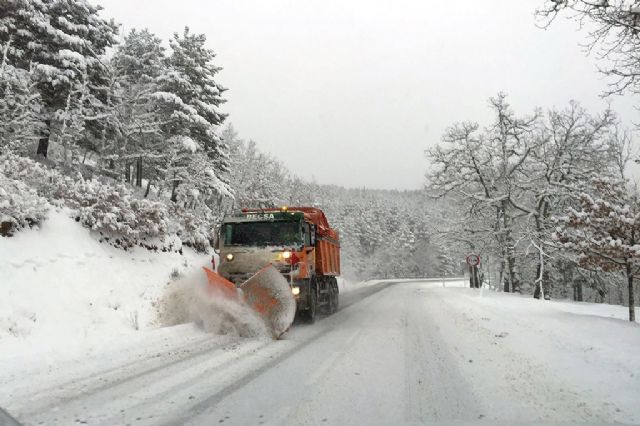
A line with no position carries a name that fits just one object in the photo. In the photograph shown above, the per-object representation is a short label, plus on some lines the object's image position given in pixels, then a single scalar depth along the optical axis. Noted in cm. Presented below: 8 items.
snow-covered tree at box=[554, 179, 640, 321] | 1209
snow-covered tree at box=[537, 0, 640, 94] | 791
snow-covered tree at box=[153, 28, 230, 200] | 2628
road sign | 2621
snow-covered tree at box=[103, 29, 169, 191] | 2906
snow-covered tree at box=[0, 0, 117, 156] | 2150
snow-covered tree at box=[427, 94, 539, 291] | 2866
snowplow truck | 1172
